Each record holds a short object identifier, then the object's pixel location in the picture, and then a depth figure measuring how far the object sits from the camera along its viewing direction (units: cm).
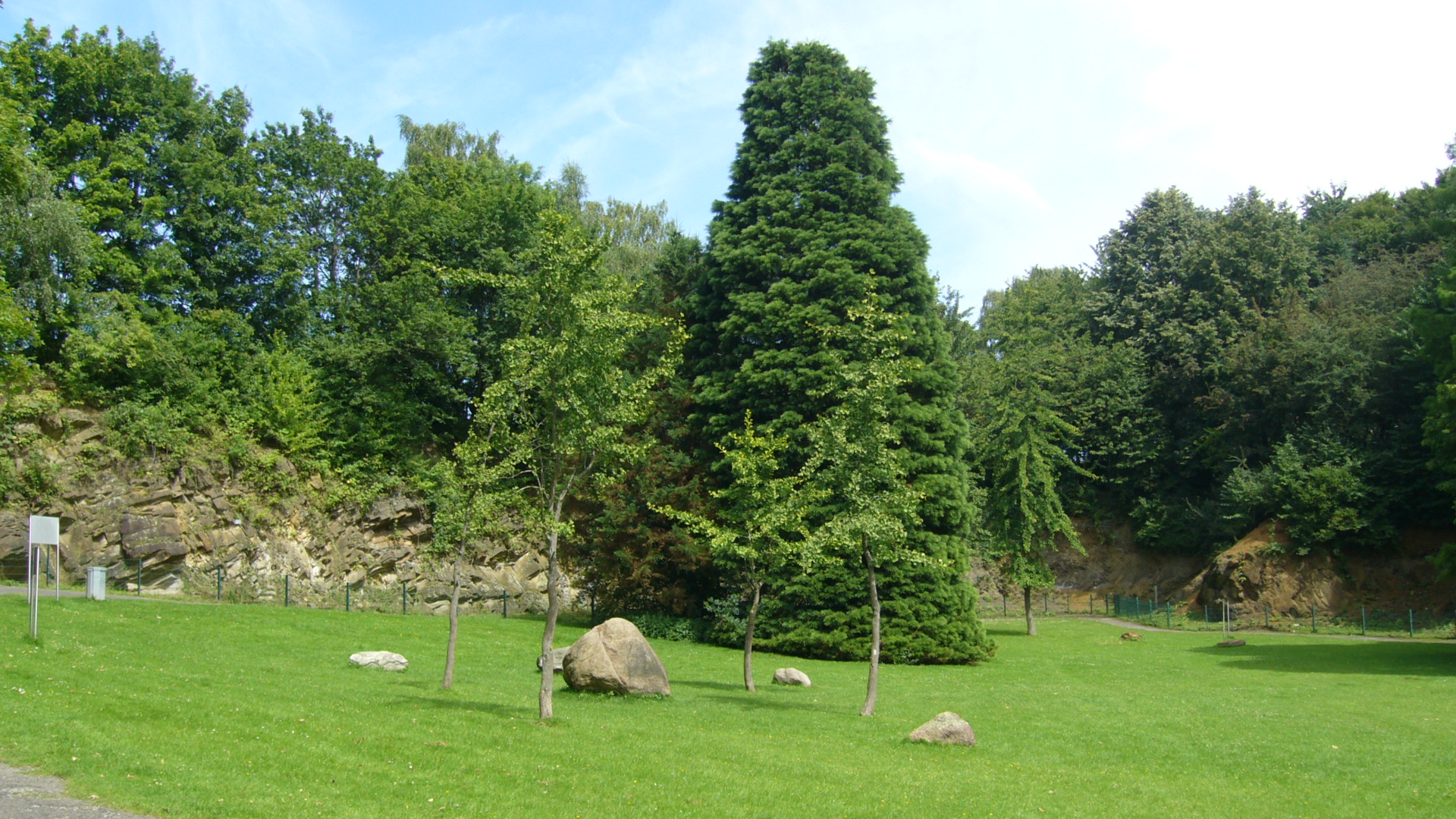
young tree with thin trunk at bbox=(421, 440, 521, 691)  1742
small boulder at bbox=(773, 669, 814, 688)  2353
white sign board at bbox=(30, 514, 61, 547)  1820
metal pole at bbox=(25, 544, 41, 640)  1744
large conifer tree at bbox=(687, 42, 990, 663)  3095
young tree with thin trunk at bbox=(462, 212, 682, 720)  1591
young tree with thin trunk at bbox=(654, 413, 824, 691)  2091
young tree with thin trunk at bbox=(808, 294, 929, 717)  1875
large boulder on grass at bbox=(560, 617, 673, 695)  1906
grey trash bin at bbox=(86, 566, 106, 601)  2472
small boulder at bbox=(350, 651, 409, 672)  2103
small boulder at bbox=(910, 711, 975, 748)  1583
